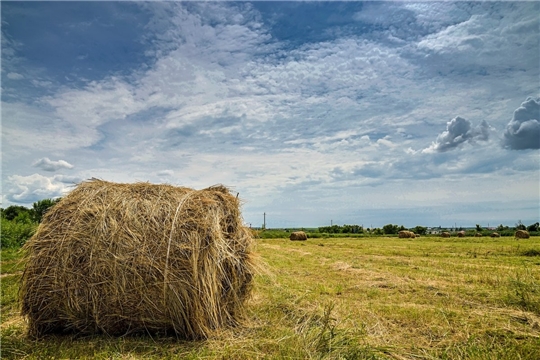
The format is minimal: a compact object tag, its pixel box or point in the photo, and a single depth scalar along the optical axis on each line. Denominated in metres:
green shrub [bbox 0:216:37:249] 18.73
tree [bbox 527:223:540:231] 44.94
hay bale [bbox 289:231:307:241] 33.38
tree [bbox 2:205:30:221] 38.56
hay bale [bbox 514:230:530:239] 32.53
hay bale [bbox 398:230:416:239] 38.78
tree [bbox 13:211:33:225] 27.12
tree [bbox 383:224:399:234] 53.00
